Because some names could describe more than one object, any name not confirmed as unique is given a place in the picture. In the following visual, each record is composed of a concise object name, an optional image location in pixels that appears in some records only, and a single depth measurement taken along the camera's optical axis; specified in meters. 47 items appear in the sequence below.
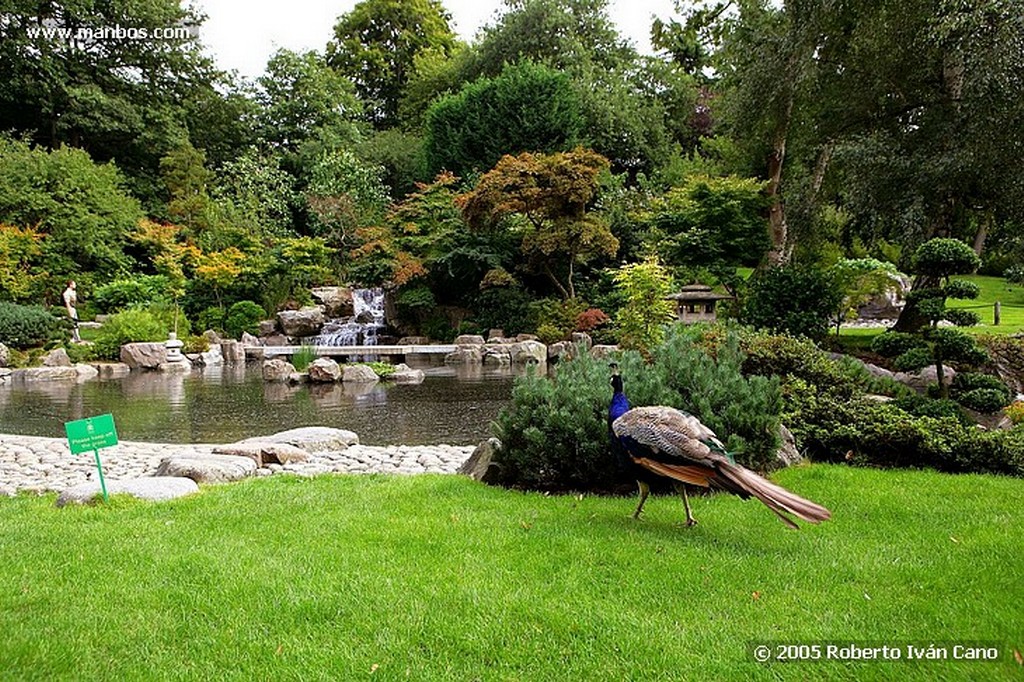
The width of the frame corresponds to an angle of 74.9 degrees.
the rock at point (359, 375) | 13.41
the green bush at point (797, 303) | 9.80
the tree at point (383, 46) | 32.72
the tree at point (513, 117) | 22.33
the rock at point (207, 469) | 5.13
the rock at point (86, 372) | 14.40
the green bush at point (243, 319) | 19.56
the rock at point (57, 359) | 14.86
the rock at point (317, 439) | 7.07
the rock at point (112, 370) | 14.80
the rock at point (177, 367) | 15.69
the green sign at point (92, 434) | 4.18
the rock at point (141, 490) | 4.23
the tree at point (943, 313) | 6.63
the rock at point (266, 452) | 6.33
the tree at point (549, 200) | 16.78
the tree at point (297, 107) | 26.95
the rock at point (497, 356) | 16.36
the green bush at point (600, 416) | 4.29
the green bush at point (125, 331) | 16.38
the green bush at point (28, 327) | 15.60
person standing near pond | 17.03
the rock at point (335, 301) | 20.52
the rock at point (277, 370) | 13.49
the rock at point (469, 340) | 17.67
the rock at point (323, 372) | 13.38
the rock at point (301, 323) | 19.41
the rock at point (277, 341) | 19.19
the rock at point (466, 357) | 16.47
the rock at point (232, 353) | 17.48
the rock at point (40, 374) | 13.88
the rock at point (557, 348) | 16.30
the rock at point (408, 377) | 13.21
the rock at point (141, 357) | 15.97
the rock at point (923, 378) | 7.98
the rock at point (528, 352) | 16.25
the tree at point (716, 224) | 16.02
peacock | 2.81
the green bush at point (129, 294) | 18.98
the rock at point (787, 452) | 4.77
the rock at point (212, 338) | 18.27
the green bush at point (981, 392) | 6.75
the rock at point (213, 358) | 16.81
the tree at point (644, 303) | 13.69
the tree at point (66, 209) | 18.73
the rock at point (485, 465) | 4.68
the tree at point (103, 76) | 22.23
